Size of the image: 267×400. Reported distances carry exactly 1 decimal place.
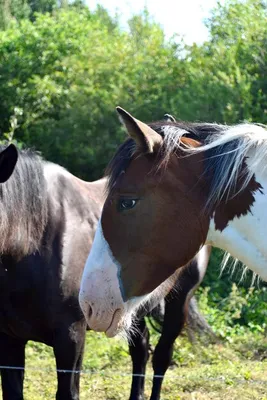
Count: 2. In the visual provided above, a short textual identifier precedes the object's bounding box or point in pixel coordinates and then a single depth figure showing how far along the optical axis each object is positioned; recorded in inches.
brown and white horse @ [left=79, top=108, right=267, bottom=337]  175.6
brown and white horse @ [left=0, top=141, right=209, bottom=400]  280.9
